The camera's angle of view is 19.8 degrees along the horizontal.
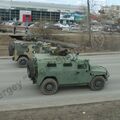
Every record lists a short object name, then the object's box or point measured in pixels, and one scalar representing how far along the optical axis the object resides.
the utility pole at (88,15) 33.22
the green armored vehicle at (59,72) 12.82
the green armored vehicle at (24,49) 18.41
